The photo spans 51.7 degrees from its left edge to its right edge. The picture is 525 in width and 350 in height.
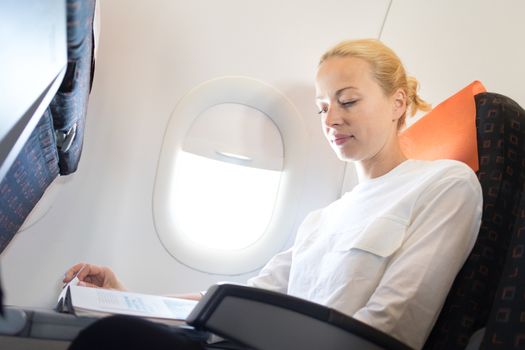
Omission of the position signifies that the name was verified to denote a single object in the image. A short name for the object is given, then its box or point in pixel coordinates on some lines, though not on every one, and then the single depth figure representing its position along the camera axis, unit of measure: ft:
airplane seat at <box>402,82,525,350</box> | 3.92
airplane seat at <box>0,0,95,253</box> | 3.86
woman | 4.05
